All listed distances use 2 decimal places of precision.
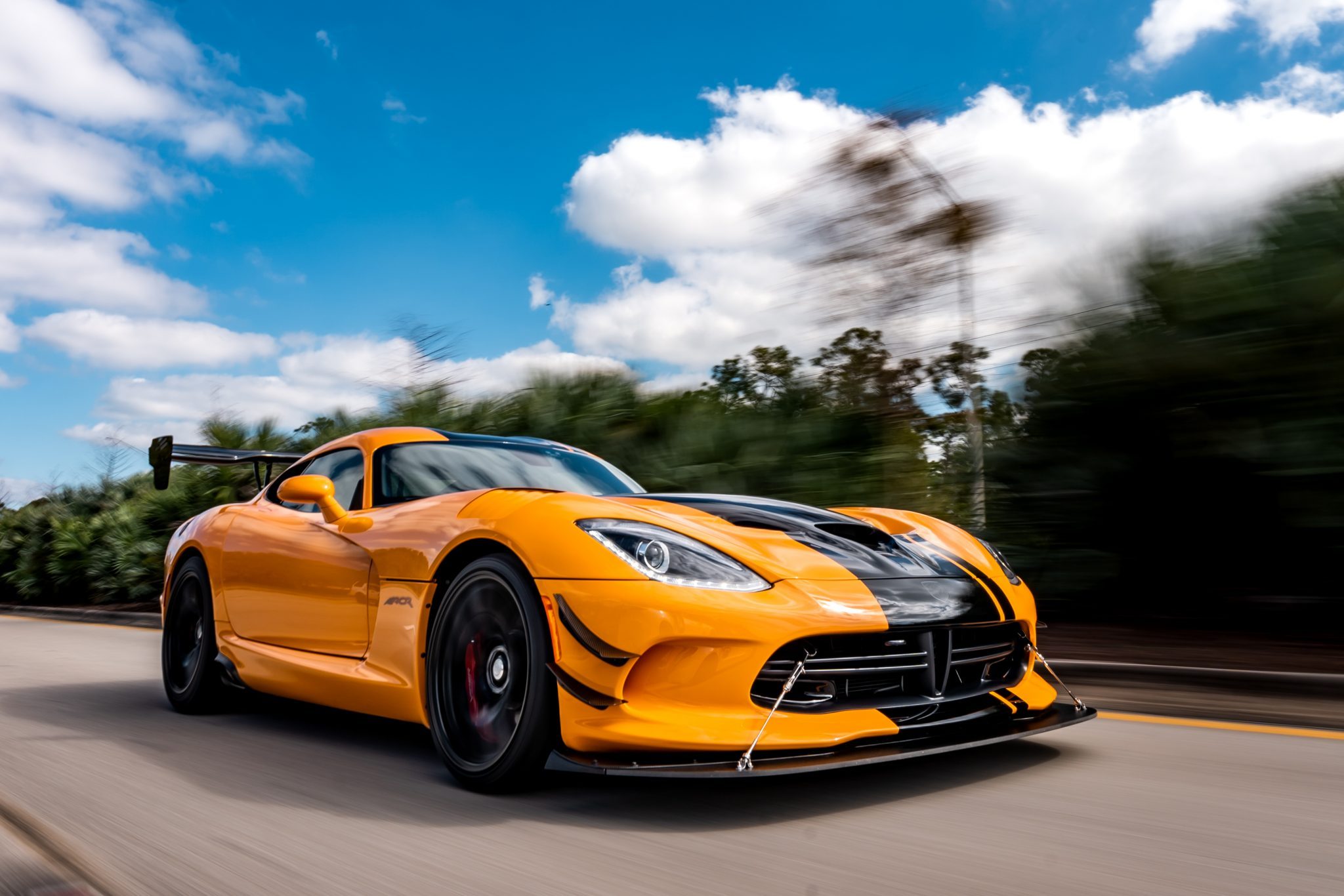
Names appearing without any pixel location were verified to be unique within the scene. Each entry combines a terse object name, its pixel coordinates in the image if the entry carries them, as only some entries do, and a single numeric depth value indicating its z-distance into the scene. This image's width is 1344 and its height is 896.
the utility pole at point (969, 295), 7.75
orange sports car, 3.30
